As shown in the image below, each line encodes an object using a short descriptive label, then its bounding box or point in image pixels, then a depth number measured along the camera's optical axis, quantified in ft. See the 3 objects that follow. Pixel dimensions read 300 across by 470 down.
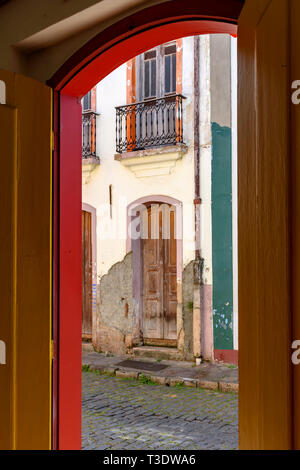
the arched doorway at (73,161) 9.60
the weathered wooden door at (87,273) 37.47
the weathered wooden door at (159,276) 33.53
